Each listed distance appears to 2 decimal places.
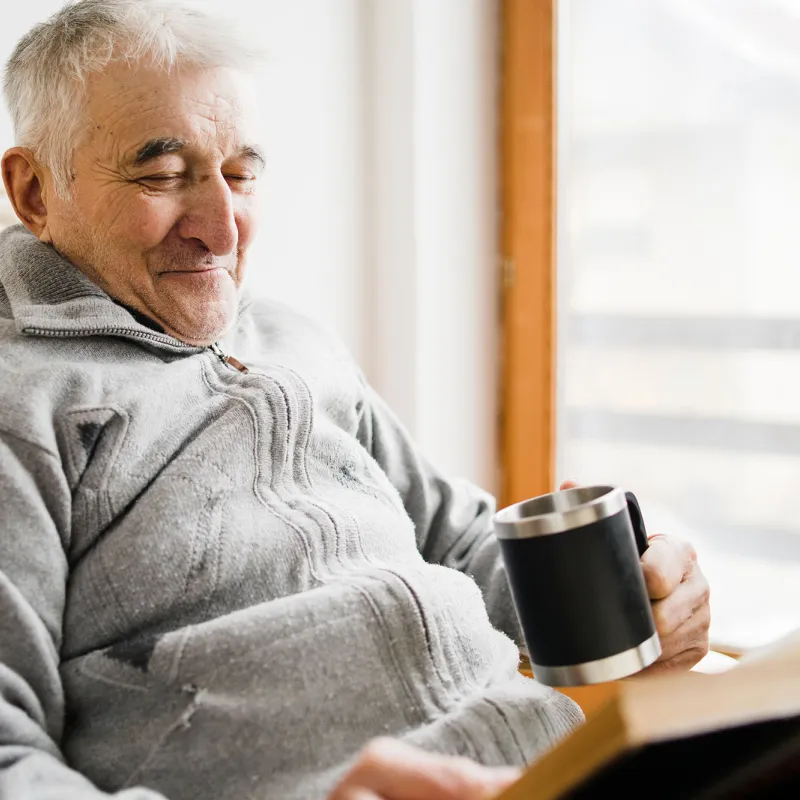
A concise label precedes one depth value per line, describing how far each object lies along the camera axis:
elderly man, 0.88
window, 2.07
